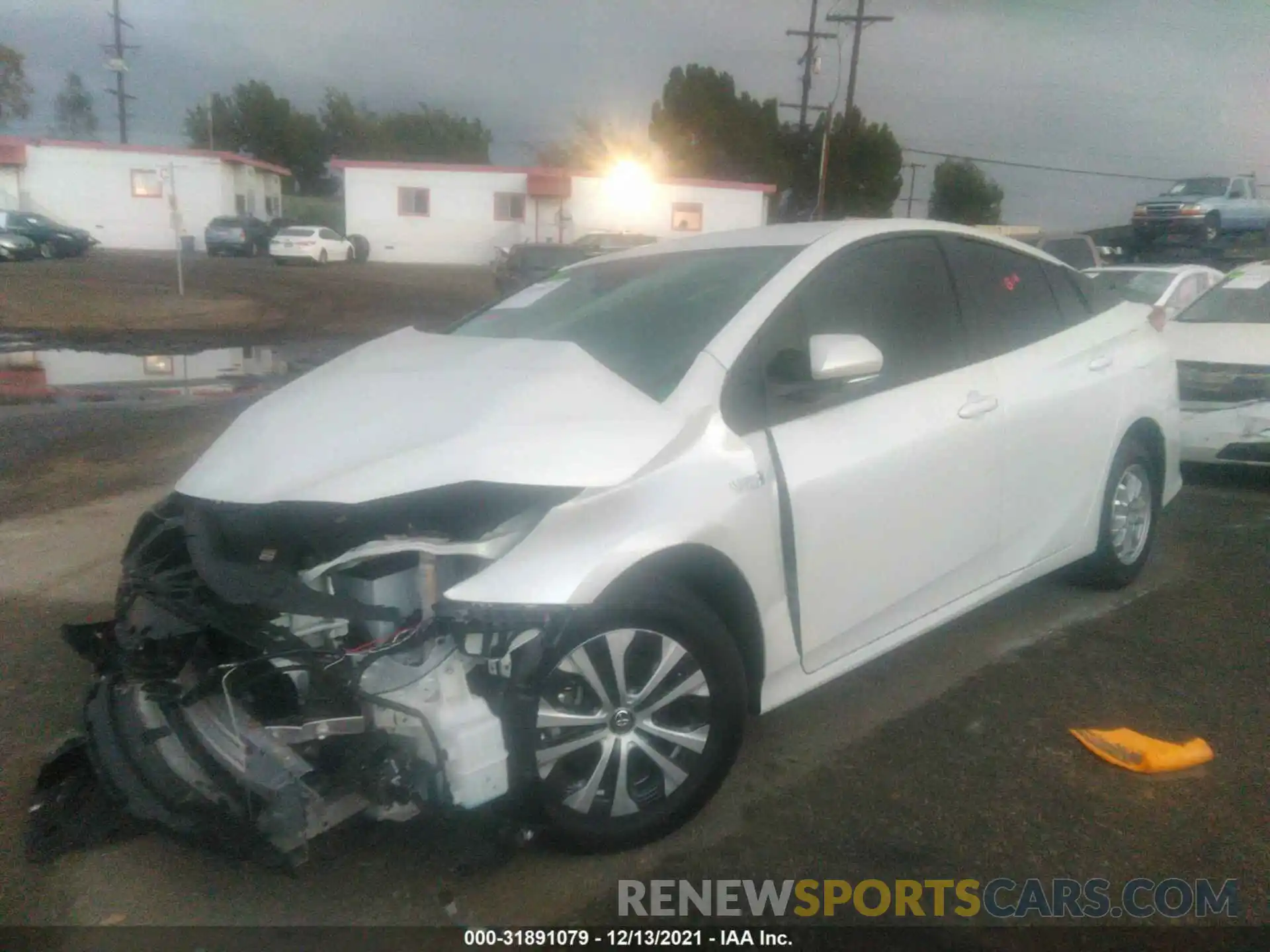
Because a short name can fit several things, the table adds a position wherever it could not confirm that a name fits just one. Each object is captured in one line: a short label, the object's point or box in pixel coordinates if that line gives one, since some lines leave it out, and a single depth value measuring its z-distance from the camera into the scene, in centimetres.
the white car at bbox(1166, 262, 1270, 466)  675
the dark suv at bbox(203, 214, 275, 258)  3678
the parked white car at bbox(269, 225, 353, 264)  3441
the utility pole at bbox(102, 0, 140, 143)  5347
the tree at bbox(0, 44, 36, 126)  5850
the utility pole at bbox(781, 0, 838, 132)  4106
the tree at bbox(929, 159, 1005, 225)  7850
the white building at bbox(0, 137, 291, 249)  3794
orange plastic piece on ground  340
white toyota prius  260
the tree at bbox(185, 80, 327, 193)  7938
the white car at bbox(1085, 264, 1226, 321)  1151
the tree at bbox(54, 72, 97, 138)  8619
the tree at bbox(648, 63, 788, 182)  6131
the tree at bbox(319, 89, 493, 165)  8062
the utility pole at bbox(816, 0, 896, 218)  3766
